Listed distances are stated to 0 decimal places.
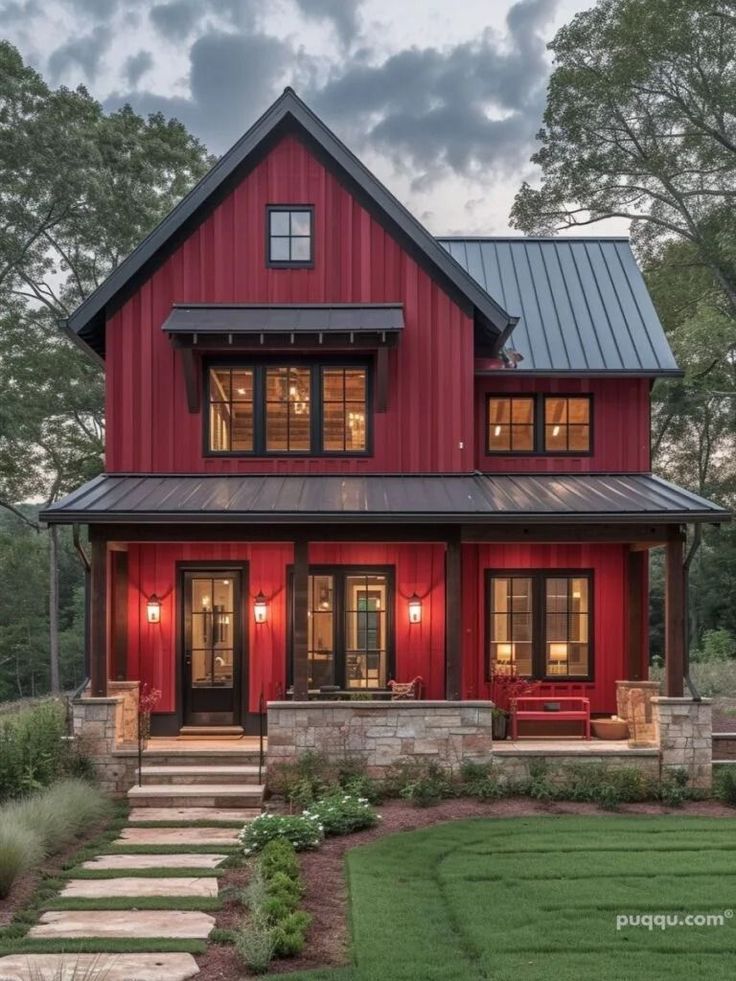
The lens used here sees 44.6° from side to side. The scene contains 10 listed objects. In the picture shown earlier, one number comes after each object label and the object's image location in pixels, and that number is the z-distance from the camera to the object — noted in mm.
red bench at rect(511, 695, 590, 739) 13523
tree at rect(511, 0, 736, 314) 24688
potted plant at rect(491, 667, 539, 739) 13965
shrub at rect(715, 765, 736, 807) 11648
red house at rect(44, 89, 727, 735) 14508
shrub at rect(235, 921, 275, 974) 6434
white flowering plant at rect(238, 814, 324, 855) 9609
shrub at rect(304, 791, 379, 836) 10289
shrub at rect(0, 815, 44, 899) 7922
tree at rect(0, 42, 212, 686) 26531
